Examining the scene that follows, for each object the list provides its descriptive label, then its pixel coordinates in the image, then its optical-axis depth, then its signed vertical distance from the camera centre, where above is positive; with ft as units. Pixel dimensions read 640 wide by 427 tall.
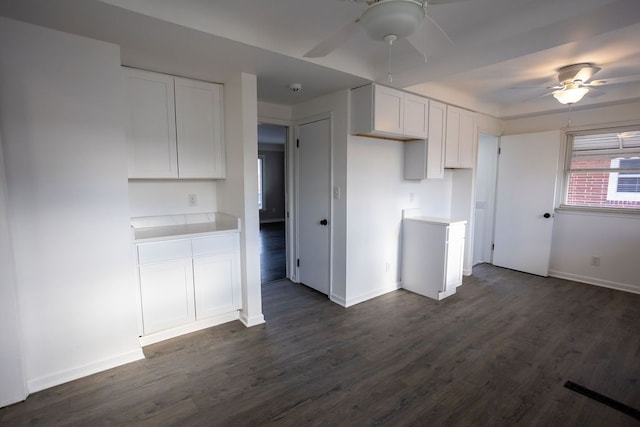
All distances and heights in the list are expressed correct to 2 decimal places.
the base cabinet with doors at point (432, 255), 11.46 -2.76
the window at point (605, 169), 12.64 +0.62
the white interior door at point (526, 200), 14.10 -0.78
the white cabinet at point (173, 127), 8.47 +1.58
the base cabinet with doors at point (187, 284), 8.35 -2.92
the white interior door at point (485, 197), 15.87 -0.72
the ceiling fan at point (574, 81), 9.41 +3.21
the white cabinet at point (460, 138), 12.59 +1.90
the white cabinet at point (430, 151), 11.74 +1.21
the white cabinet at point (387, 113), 9.81 +2.33
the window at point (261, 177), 30.07 +0.47
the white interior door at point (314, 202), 11.60 -0.79
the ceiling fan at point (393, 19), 4.20 +2.29
